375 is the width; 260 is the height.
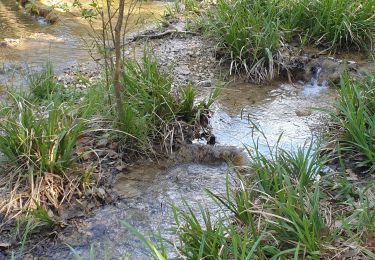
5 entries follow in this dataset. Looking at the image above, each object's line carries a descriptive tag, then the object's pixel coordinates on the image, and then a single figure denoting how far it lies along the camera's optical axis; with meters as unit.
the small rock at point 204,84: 5.51
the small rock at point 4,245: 3.24
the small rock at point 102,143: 4.16
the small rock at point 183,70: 5.88
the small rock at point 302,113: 4.99
